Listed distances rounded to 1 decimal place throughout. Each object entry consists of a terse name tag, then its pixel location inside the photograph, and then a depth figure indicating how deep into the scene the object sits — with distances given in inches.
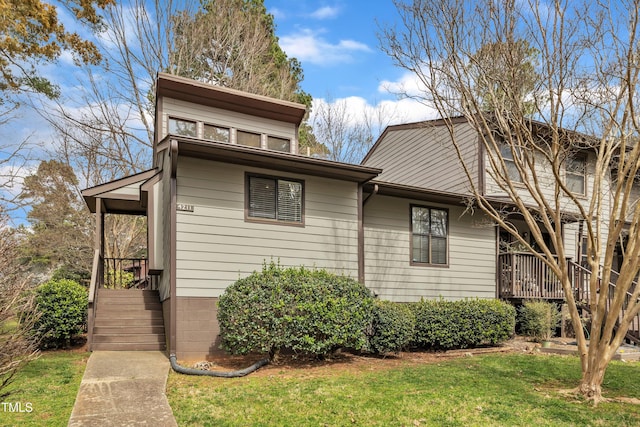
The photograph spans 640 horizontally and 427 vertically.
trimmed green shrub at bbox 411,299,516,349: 376.8
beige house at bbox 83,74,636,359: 329.5
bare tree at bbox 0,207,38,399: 134.8
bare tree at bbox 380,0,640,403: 238.8
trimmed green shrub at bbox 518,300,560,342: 434.9
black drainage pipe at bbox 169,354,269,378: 273.7
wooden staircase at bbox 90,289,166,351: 351.3
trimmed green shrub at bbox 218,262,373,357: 288.7
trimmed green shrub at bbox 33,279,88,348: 359.3
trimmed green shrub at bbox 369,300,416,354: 339.3
